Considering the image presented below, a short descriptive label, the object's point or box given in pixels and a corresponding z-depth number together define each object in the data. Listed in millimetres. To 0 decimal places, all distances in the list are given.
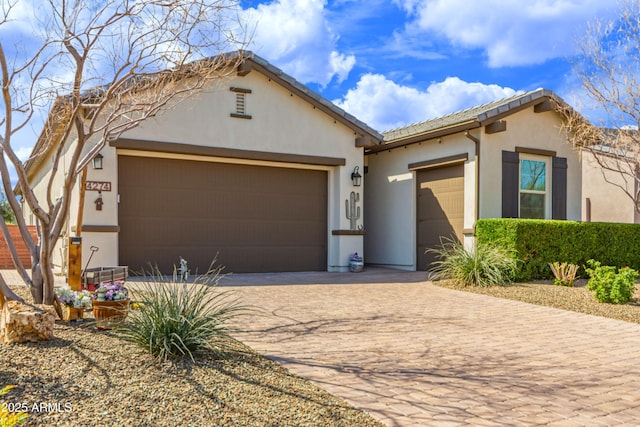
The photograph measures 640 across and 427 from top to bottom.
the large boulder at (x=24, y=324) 4699
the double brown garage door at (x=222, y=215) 11078
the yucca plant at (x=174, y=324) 4508
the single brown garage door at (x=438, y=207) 12828
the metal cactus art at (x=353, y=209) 12977
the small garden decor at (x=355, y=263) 12836
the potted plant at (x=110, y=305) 5719
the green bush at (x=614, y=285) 8367
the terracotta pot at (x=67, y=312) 5793
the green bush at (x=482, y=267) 10188
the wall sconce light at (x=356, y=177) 13000
